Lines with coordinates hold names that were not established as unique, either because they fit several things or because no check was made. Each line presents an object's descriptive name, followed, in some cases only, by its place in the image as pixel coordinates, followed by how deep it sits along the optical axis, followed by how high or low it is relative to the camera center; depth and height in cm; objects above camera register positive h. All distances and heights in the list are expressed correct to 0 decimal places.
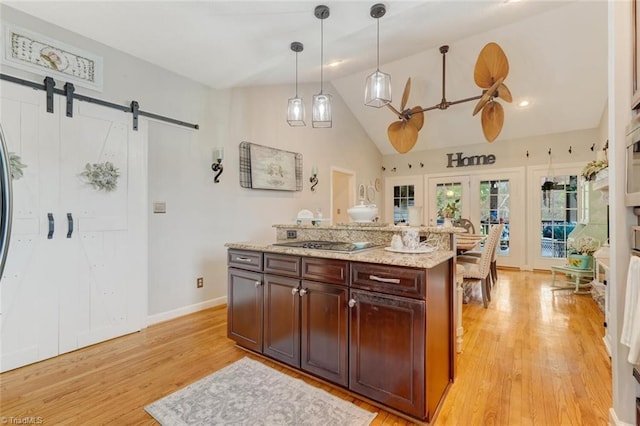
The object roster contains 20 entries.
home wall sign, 604 +113
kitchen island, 154 -66
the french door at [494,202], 575 +23
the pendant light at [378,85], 245 +109
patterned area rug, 160 -114
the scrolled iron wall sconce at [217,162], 350 +61
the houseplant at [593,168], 268 +45
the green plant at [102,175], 253 +33
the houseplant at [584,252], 399 -54
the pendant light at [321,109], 271 +97
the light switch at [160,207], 303 +6
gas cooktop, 199 -25
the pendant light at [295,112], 275 +96
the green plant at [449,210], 466 +4
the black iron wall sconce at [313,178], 509 +60
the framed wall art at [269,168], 390 +65
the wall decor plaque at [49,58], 217 +125
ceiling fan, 333 +147
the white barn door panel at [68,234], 218 -19
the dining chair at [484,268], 340 -66
